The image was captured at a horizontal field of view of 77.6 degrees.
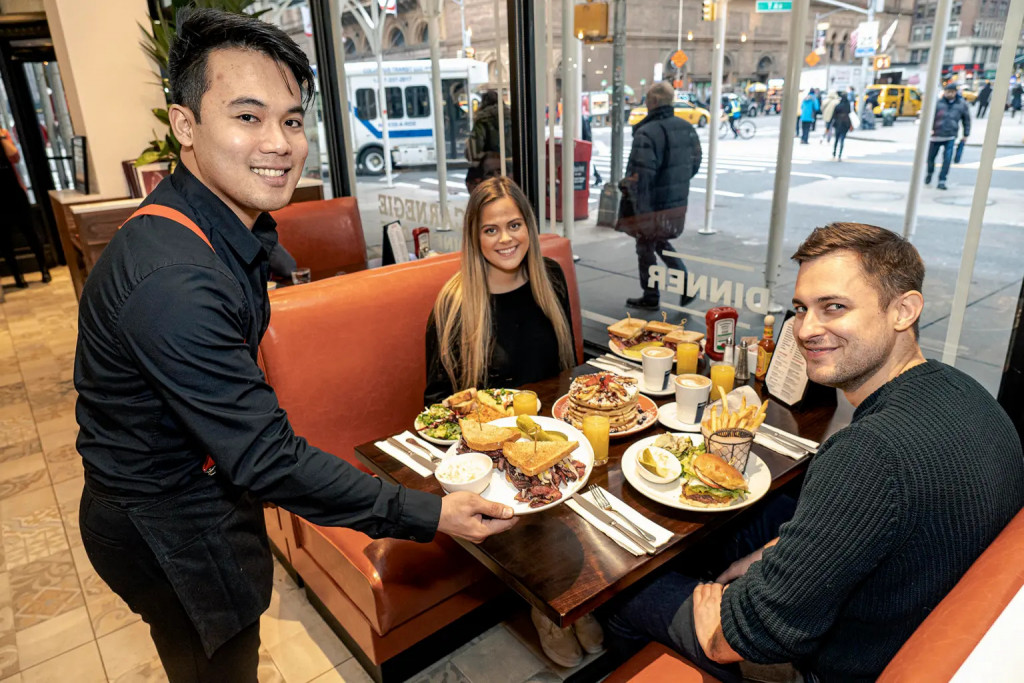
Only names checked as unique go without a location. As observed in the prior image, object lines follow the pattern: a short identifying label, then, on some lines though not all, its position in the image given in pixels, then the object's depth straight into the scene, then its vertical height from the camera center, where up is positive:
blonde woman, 2.25 -0.67
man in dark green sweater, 1.06 -0.62
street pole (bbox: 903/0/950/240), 2.14 +0.07
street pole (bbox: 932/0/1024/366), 1.91 -0.28
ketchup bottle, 2.23 -0.73
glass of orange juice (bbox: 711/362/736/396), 1.99 -0.79
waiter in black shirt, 1.04 -0.43
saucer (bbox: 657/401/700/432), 1.79 -0.84
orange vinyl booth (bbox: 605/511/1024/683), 0.85 -0.70
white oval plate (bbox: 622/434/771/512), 1.44 -0.83
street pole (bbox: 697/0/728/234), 2.94 +0.05
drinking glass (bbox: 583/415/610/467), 1.62 -0.77
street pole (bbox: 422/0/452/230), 4.26 +0.13
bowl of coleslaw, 1.42 -0.77
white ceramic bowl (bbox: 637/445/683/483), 1.48 -0.80
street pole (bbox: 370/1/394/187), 5.31 +0.43
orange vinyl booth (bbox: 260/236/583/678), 1.94 -1.02
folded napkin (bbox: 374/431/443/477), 1.65 -0.86
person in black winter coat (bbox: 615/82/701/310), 3.58 -0.38
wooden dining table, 1.22 -0.86
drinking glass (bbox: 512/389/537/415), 1.83 -0.78
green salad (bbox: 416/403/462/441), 1.79 -0.83
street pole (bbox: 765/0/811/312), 2.54 -0.17
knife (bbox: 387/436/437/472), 1.66 -0.86
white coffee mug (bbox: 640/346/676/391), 2.01 -0.77
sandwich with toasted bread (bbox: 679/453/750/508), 1.44 -0.82
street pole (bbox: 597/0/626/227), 3.43 -0.05
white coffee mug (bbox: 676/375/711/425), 1.78 -0.76
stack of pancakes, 1.75 -0.76
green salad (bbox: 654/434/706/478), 1.58 -0.81
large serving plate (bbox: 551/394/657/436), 1.78 -0.83
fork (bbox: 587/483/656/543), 1.35 -0.84
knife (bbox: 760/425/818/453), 1.67 -0.84
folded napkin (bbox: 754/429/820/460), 1.64 -0.84
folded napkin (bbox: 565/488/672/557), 1.32 -0.84
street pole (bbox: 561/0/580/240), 3.30 +0.02
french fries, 1.62 -0.77
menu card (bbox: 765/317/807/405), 1.88 -0.76
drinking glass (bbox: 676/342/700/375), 2.12 -0.78
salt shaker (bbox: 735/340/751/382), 2.11 -0.81
